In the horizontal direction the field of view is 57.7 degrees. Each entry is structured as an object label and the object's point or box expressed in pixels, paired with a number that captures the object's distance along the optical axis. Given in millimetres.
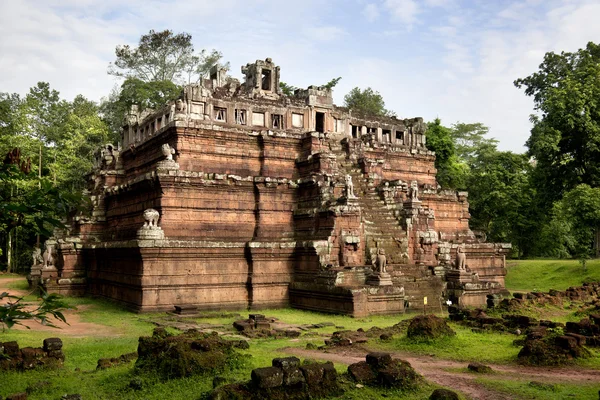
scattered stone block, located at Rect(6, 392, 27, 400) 8570
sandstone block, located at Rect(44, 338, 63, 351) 11523
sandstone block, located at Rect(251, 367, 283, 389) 8633
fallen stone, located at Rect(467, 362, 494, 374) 10852
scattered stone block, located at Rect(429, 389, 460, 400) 8500
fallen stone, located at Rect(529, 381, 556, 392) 9468
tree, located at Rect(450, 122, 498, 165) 73438
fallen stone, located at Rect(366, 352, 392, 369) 9812
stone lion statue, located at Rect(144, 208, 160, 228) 21427
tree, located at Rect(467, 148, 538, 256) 44250
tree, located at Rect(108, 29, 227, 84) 55438
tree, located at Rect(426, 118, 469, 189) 50531
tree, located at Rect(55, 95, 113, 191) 46594
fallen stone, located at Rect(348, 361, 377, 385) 9633
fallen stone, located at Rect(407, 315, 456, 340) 13703
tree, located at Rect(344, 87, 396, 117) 63281
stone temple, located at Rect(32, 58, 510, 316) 21562
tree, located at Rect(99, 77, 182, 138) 50375
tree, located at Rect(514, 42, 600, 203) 35406
